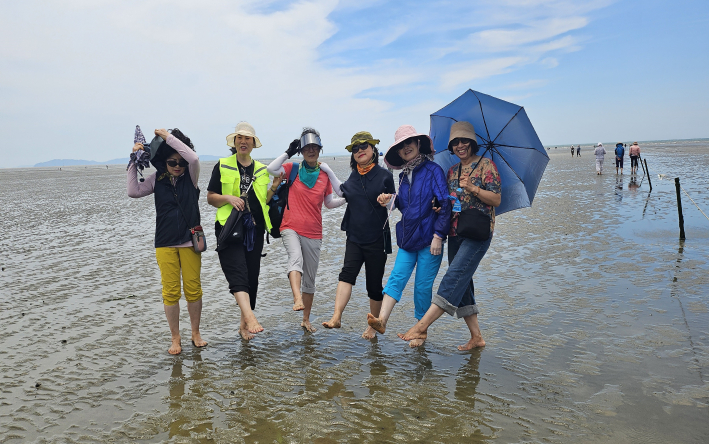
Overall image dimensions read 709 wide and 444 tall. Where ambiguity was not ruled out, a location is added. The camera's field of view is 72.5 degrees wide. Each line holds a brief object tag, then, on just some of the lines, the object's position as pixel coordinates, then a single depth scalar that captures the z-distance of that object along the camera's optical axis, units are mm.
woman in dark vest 4691
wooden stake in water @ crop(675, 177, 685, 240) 9469
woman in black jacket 4848
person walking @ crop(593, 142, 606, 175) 28078
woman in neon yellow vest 4902
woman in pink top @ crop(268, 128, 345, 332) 5219
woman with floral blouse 4363
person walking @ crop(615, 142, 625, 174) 26891
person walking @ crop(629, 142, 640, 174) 27156
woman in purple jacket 4523
